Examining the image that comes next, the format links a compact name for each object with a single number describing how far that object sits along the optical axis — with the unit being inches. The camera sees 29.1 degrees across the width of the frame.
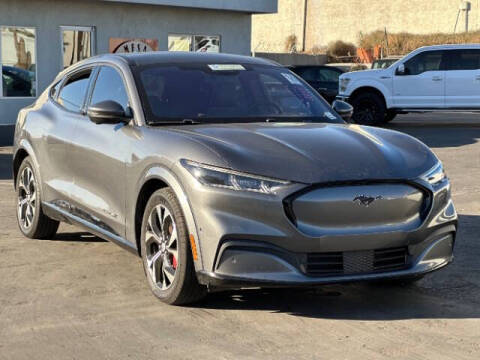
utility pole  3340.6
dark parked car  1043.3
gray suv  203.0
